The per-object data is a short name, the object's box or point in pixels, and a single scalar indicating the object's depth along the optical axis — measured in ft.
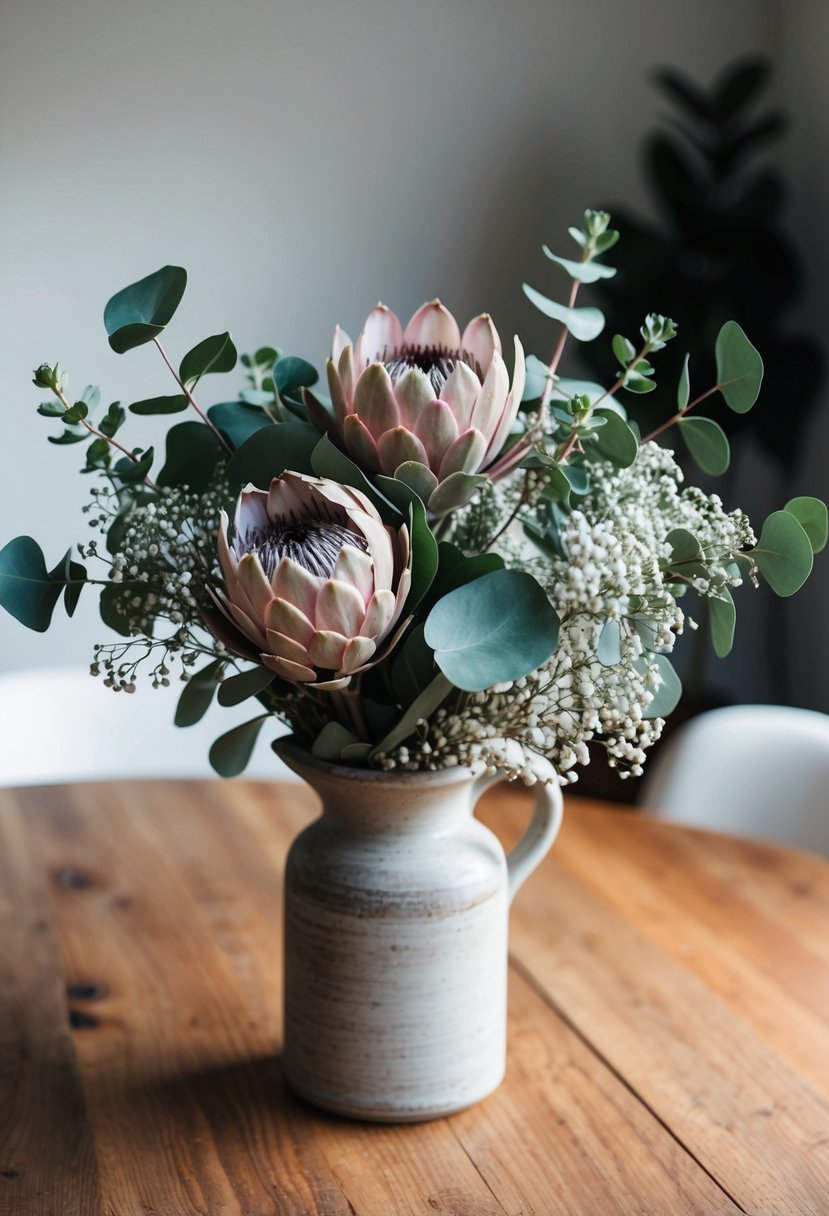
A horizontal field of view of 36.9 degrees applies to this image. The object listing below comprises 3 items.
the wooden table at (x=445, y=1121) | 2.32
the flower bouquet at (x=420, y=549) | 2.04
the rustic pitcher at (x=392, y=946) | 2.39
